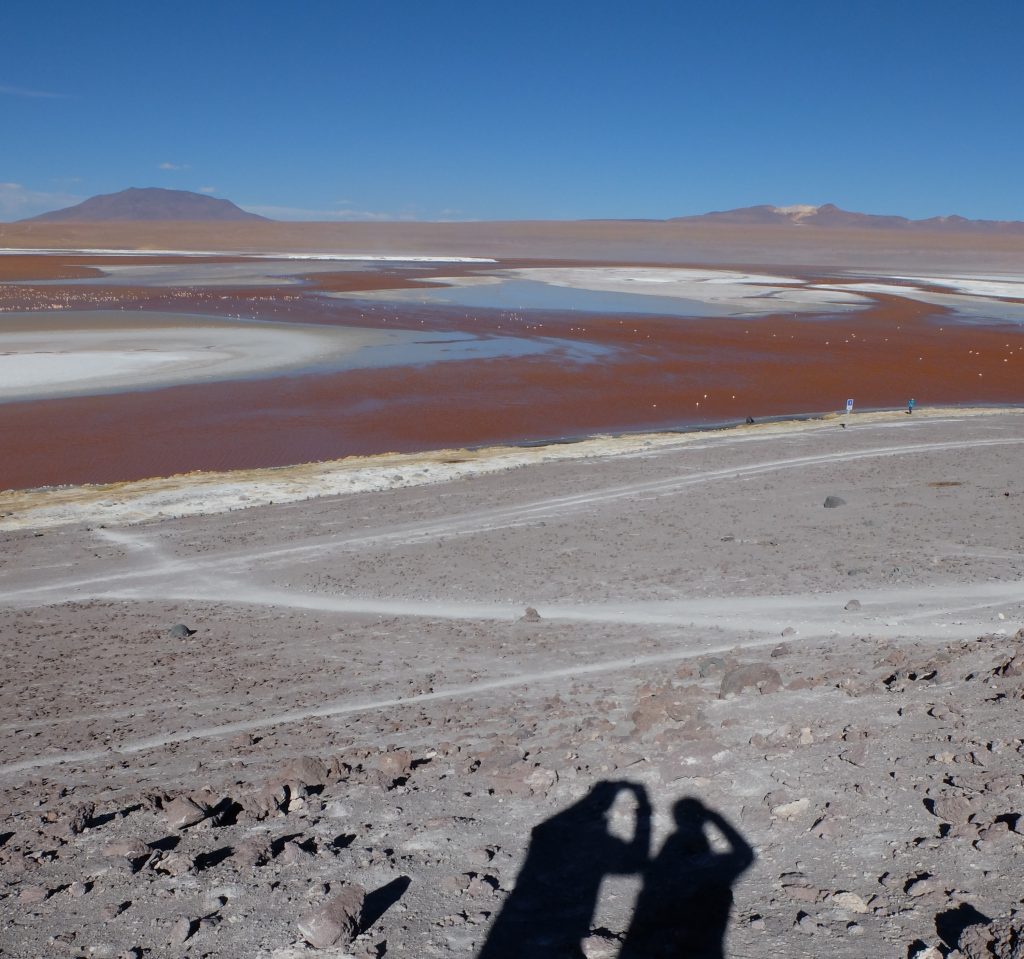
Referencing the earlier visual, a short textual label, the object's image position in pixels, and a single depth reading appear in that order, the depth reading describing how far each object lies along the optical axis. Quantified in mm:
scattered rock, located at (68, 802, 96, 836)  5207
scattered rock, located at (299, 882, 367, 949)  4176
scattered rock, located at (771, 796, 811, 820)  5047
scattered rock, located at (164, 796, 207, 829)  5203
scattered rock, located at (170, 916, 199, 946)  4203
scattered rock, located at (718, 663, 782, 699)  6699
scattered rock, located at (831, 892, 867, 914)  4258
